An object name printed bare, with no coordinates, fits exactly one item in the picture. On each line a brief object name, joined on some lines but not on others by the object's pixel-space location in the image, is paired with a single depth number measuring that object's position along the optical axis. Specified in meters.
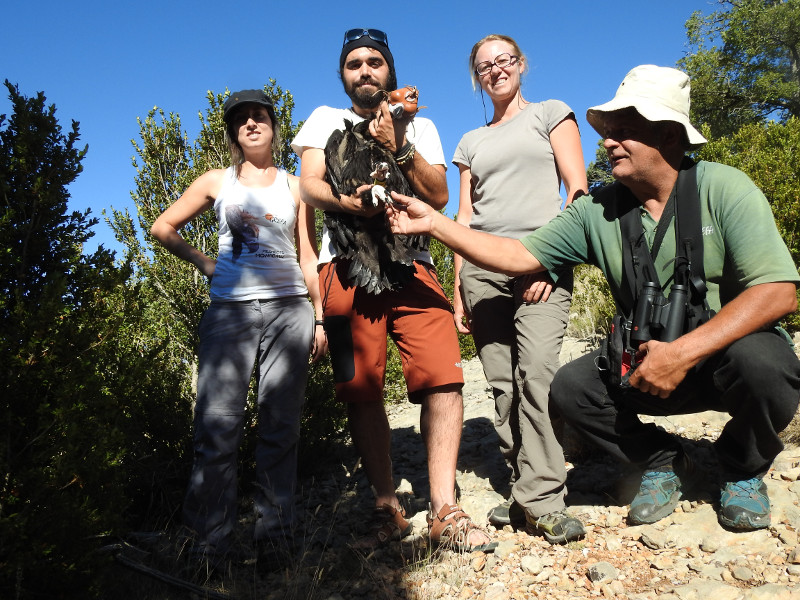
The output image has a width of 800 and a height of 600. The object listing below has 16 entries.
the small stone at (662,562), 2.65
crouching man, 2.60
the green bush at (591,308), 7.47
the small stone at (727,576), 2.46
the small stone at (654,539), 2.78
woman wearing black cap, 3.11
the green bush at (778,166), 6.56
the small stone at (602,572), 2.60
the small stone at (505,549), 2.97
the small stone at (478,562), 2.78
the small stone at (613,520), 3.06
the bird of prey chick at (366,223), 3.04
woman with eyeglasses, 3.07
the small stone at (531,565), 2.76
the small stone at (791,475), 3.04
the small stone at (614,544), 2.85
